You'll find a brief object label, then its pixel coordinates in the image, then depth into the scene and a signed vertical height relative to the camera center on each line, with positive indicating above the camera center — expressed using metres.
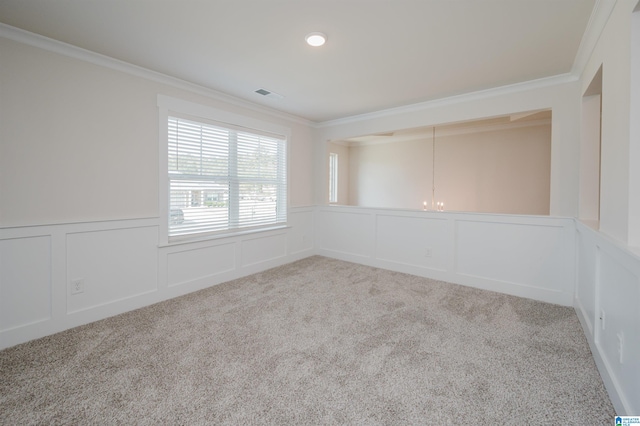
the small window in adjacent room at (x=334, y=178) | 6.89 +0.80
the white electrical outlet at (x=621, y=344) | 1.47 -0.70
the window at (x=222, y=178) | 3.24 +0.41
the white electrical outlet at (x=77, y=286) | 2.48 -0.69
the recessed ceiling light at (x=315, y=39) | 2.19 +1.36
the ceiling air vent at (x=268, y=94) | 3.46 +1.46
